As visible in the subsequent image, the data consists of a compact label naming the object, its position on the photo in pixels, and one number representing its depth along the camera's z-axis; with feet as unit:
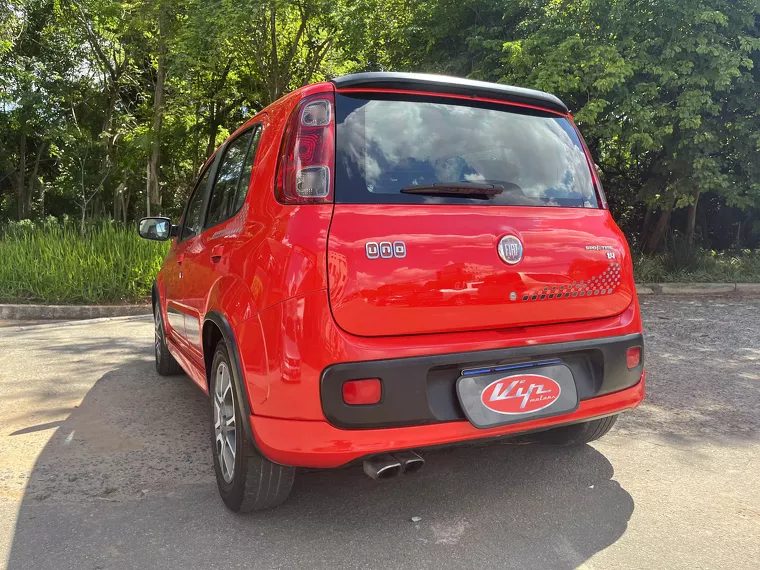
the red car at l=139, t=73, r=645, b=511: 7.41
